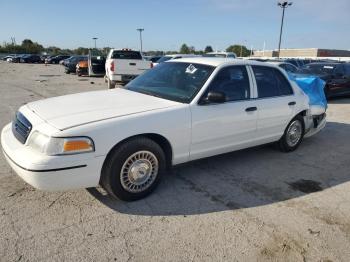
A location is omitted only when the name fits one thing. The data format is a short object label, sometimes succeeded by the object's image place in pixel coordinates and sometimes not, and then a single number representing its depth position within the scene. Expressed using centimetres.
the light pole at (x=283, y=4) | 3867
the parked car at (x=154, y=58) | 2540
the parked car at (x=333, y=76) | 1227
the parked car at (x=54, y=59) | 4918
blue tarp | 730
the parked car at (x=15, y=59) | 5338
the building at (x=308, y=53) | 8356
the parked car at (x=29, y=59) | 5294
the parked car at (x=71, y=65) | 2653
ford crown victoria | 333
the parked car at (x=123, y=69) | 1414
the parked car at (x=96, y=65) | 2036
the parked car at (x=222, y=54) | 1775
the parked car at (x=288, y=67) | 1466
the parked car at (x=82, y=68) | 2336
